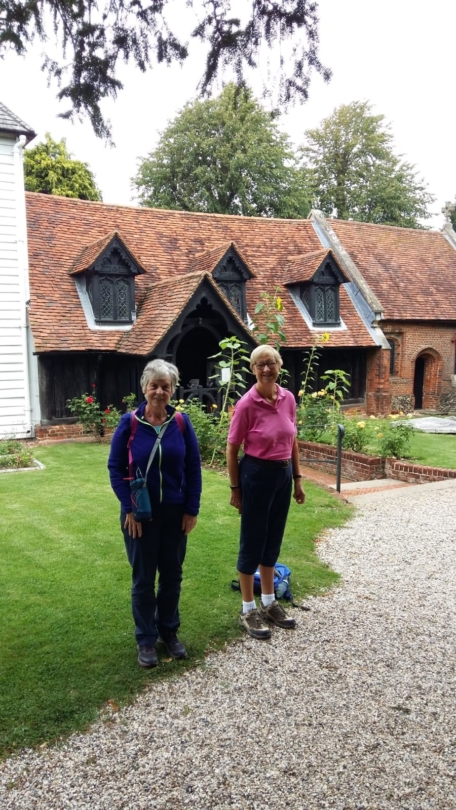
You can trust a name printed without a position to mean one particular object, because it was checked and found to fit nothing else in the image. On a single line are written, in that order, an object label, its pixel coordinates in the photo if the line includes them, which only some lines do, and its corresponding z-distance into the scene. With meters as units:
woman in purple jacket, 3.93
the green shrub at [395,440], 10.82
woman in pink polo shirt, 4.38
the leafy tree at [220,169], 31.84
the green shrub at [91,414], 13.98
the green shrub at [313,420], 12.02
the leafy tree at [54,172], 27.84
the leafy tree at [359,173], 36.03
